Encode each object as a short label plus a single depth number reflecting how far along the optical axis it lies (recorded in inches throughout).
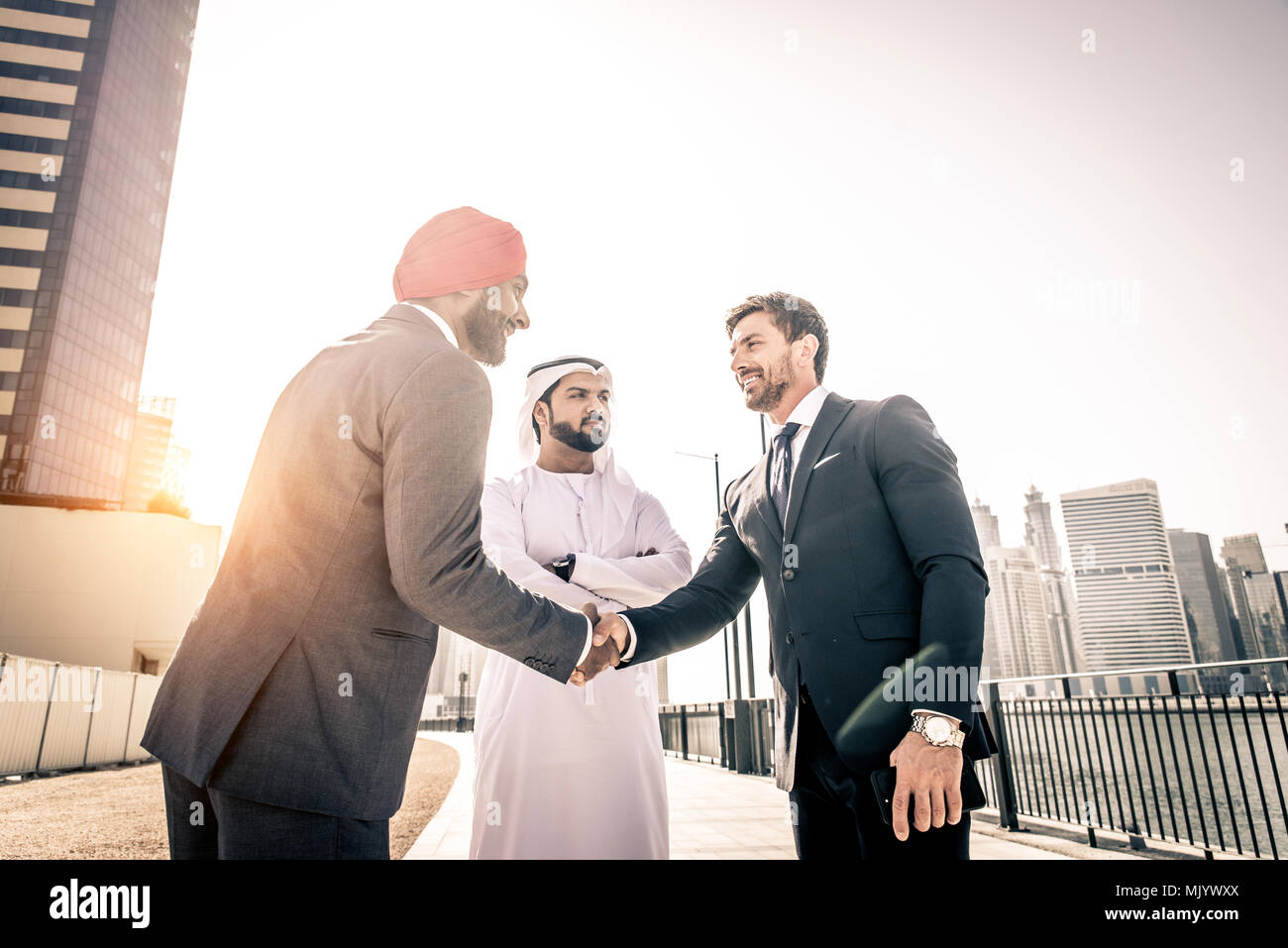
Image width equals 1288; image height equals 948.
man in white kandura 120.3
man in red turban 68.1
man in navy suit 75.1
